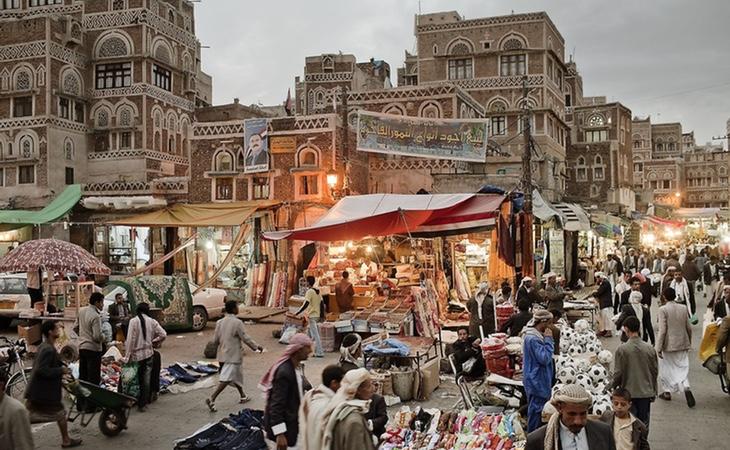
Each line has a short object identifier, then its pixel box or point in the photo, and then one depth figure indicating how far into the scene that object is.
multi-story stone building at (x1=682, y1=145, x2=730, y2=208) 76.50
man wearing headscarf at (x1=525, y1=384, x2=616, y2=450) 3.89
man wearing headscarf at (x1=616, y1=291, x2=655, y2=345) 12.50
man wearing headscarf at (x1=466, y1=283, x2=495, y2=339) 11.77
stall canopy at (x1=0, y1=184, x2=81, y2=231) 24.09
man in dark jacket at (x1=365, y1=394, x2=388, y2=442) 6.05
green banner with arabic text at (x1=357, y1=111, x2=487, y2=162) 20.20
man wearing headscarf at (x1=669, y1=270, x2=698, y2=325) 13.97
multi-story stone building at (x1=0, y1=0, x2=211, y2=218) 32.38
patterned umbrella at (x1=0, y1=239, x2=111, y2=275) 12.52
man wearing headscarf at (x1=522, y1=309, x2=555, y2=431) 6.56
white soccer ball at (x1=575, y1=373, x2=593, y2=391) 6.61
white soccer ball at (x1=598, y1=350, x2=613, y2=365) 8.01
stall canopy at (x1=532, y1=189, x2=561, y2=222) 17.58
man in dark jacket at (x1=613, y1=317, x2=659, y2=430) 6.64
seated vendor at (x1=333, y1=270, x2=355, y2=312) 15.15
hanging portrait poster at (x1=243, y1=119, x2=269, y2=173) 22.52
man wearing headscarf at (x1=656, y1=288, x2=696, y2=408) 9.13
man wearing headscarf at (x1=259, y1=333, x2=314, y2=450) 5.30
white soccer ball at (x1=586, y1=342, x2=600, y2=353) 8.80
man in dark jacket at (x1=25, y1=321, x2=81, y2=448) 7.01
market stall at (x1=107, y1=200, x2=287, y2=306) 19.05
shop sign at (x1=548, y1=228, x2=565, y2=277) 23.64
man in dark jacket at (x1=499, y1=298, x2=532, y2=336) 9.96
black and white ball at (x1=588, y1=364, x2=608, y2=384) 6.92
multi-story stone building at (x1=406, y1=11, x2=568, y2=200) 37.34
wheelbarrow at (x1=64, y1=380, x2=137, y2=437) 7.73
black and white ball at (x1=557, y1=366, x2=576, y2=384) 6.78
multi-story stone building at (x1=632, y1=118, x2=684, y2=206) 74.19
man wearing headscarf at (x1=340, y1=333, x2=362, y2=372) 8.55
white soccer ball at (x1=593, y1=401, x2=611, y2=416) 5.96
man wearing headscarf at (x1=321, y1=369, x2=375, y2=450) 4.19
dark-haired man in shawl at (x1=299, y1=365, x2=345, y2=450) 4.45
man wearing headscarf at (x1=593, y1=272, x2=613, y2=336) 14.52
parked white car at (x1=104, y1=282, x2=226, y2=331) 16.62
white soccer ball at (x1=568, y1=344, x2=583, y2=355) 8.61
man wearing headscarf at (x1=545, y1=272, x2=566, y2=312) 13.09
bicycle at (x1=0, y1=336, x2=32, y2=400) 8.95
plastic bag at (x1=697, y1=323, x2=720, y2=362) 9.05
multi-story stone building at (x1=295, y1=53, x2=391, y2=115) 43.66
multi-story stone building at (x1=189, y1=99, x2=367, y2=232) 21.53
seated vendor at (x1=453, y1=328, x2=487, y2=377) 10.22
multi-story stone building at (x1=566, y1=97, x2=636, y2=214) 50.31
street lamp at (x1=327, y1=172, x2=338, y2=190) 21.25
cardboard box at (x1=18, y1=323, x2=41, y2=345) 12.16
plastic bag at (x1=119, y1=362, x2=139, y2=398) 9.06
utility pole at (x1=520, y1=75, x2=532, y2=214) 16.02
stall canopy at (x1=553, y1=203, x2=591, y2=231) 20.06
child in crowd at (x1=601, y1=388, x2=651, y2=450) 5.17
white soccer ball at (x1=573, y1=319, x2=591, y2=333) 9.46
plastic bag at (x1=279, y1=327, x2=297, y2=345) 14.19
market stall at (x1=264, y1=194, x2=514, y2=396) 13.69
